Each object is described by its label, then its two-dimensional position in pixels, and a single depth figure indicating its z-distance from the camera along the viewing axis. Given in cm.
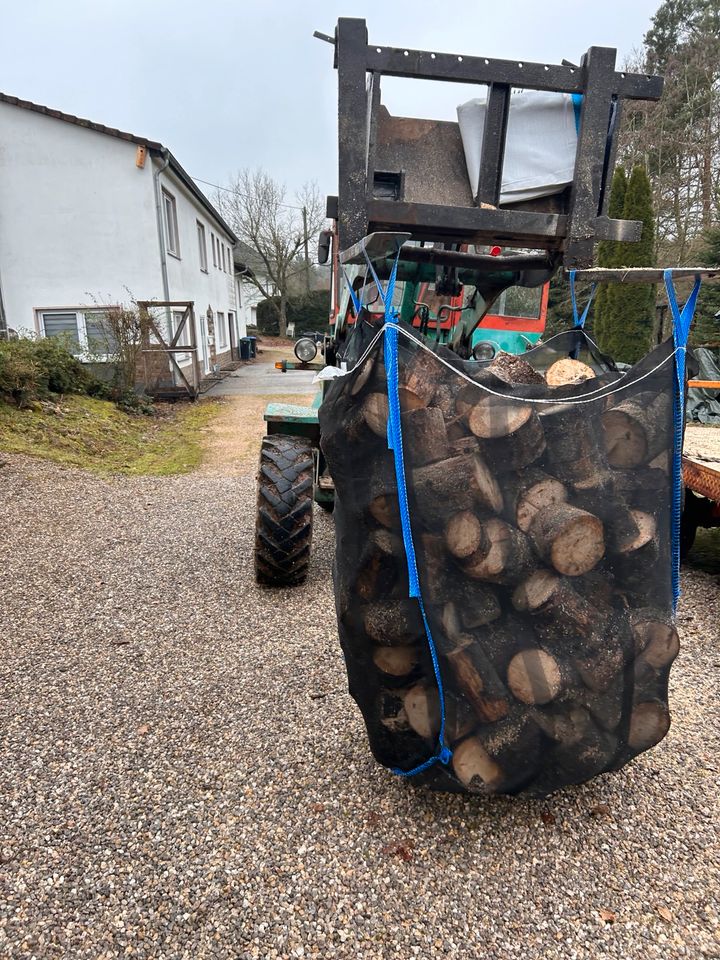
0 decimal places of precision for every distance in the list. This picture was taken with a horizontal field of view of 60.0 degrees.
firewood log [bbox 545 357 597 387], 235
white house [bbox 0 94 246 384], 1262
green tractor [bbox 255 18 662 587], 200
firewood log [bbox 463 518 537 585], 190
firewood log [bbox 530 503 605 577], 188
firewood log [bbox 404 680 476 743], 204
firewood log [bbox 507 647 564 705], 194
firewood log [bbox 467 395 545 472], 190
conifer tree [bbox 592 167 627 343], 1304
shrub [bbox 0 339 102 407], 831
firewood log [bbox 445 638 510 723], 195
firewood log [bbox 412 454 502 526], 189
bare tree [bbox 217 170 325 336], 3506
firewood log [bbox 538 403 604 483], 194
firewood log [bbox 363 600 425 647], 206
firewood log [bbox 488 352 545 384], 218
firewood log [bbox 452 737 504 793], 202
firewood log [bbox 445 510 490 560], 190
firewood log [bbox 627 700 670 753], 208
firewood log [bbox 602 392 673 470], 199
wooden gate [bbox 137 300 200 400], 1203
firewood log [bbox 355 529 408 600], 204
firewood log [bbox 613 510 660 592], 200
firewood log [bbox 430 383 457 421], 193
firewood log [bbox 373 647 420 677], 212
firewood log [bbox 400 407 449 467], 192
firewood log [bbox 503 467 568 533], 192
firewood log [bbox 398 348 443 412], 192
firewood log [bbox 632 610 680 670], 205
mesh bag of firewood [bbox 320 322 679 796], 192
